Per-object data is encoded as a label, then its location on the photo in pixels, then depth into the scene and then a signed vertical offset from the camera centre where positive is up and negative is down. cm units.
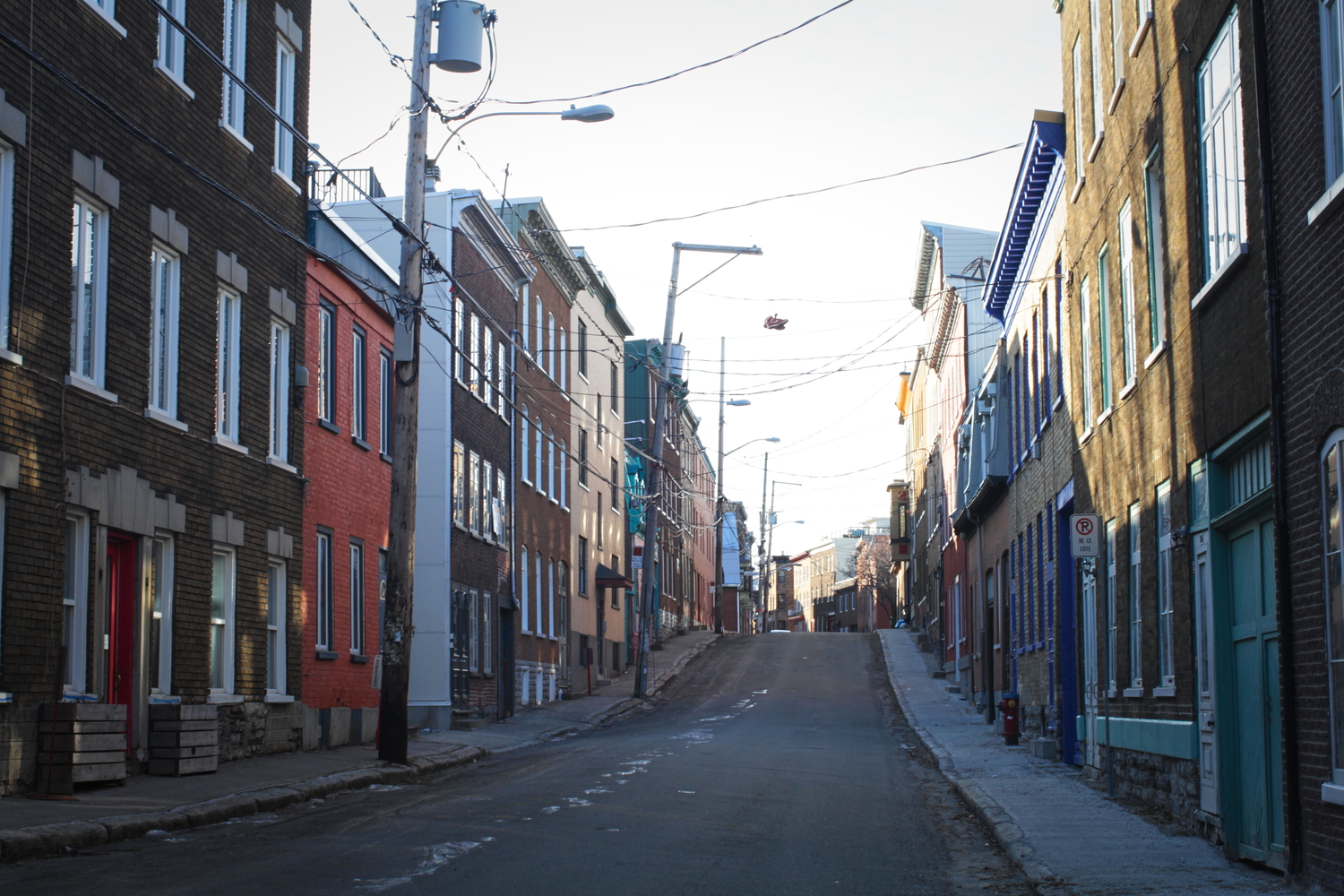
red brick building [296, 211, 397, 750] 2225 +205
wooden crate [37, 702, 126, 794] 1345 -130
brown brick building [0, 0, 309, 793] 1379 +263
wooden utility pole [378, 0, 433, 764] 1881 +205
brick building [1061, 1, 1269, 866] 1075 +163
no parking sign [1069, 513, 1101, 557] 1485 +71
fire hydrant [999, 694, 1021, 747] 2378 -179
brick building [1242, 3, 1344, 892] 868 +120
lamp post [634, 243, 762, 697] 3734 +301
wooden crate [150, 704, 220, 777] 1616 -149
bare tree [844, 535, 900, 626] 10569 +266
